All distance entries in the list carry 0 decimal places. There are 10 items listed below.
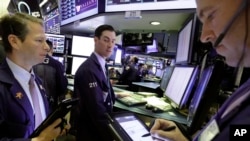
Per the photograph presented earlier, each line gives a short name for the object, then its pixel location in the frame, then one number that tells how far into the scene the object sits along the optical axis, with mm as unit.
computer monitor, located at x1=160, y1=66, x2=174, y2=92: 2820
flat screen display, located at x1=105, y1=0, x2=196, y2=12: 1968
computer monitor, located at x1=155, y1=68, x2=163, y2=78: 10339
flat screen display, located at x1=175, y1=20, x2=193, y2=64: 1940
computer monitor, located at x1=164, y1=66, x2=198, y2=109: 1631
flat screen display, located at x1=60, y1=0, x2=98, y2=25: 3012
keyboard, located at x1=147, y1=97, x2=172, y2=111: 1937
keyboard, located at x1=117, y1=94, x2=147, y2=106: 2159
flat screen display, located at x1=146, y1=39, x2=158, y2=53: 7292
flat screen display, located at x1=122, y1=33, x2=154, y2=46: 4516
